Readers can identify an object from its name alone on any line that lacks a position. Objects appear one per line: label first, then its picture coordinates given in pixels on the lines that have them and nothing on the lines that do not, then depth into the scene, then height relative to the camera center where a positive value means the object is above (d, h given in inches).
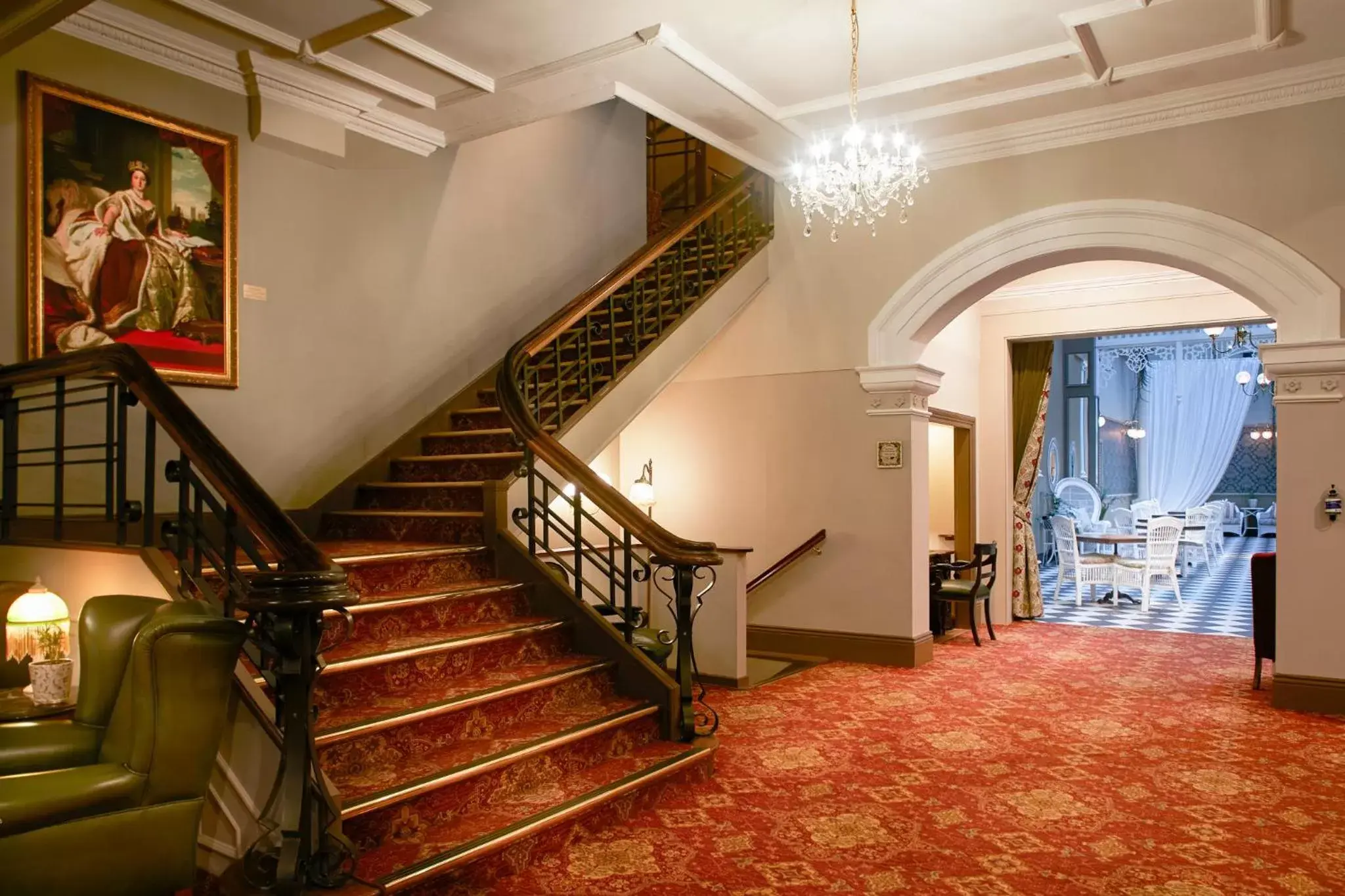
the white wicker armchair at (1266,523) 727.7 -51.8
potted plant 136.1 -31.1
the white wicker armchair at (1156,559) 445.1 -48.8
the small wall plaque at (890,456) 296.4 -0.5
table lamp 146.4 -24.8
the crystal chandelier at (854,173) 205.8 +61.4
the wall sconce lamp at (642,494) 317.4 -12.7
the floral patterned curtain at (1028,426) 398.9 +11.8
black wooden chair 332.5 -45.7
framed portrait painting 190.4 +46.5
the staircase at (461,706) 138.3 -41.6
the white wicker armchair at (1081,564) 455.8 -51.7
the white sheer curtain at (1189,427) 674.2 +18.3
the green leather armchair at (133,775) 105.8 -36.8
